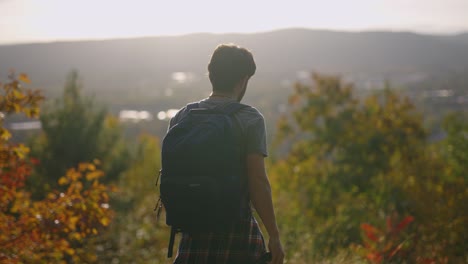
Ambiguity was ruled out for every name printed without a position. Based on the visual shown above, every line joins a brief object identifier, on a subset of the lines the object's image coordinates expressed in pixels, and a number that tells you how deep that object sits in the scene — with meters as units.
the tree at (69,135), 12.40
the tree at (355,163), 9.98
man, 2.46
